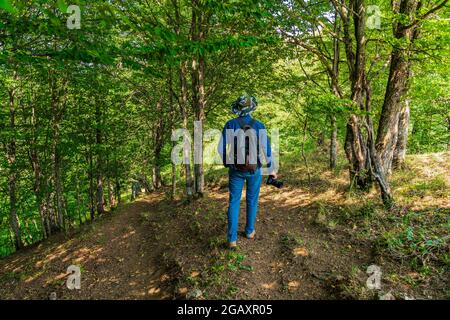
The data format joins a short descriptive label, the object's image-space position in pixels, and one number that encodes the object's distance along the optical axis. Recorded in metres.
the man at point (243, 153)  4.75
